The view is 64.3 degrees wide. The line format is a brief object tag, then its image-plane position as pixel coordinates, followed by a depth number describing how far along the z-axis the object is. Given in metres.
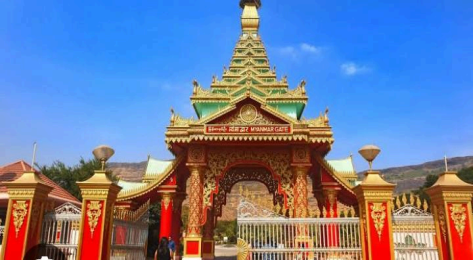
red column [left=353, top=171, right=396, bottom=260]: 8.45
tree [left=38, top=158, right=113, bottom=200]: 28.03
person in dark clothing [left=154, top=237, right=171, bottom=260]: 8.33
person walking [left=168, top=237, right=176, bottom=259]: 11.48
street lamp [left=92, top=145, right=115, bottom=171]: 9.04
